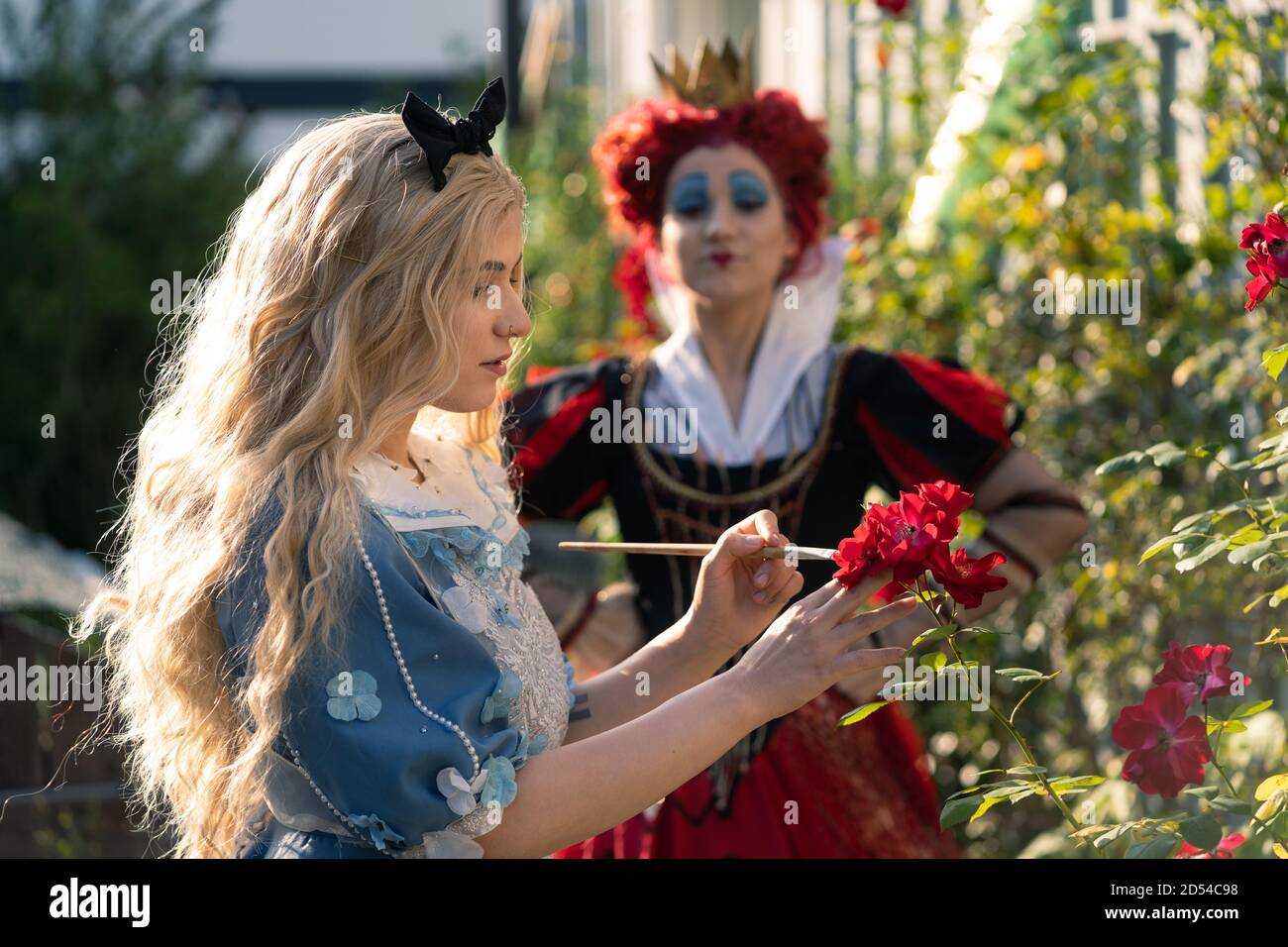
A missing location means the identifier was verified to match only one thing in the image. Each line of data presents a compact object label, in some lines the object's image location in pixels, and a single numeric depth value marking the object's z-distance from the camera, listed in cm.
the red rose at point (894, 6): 314
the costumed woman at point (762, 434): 249
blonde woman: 148
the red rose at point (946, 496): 155
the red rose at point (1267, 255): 156
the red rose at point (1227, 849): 170
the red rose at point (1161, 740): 161
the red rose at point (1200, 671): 160
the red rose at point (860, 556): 155
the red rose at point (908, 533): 152
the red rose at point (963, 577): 151
